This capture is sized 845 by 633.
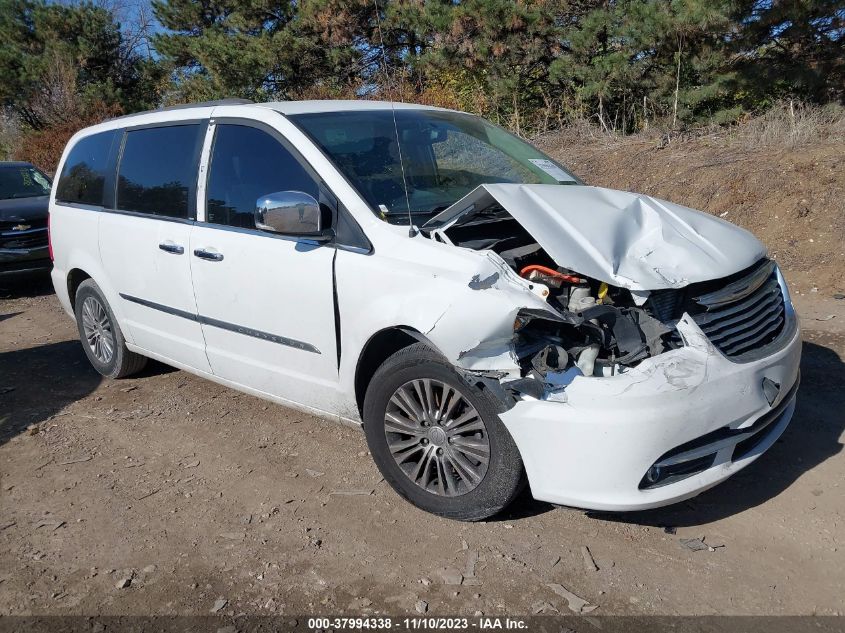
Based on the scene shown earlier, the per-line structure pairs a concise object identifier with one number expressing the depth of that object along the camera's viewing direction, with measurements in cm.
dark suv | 935
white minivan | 302
